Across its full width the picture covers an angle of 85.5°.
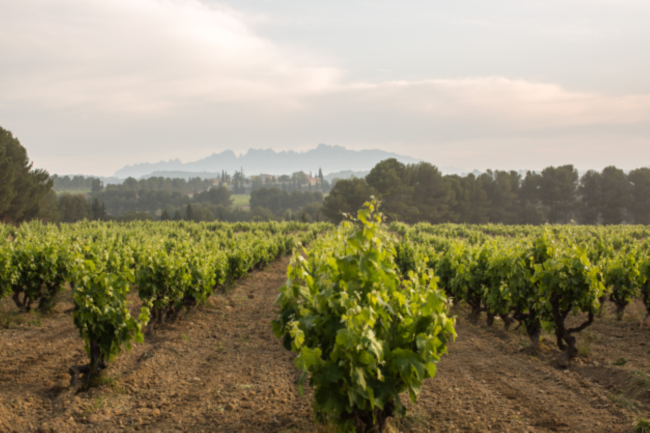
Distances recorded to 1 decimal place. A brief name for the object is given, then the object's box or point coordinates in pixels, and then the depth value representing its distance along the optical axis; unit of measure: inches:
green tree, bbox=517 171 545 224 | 2381.9
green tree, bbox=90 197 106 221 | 3006.6
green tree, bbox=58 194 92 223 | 2775.6
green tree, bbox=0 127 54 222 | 1418.6
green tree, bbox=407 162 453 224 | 2198.6
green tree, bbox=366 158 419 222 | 2124.8
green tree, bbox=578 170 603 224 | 2335.5
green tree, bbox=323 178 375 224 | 2079.2
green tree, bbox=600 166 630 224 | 2255.2
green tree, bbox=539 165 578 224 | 2406.5
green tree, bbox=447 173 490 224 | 2345.0
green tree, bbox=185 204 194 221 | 3183.3
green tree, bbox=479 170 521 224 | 2426.2
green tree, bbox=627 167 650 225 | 2212.1
